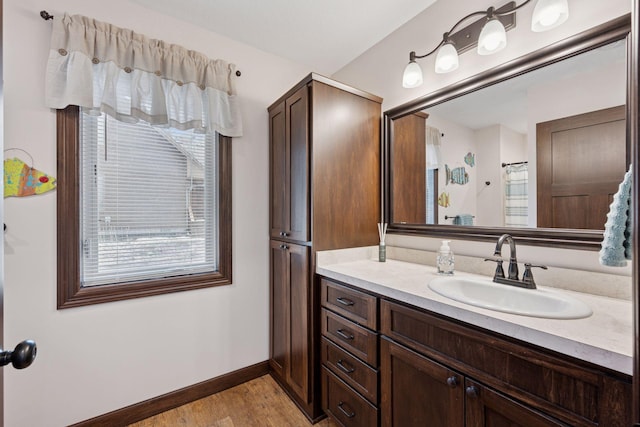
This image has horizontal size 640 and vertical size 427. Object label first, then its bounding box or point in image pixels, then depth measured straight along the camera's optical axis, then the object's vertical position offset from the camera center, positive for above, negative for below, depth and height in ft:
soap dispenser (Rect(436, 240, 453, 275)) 4.84 -0.85
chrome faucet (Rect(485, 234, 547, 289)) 3.90 -0.89
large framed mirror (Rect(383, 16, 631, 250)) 3.59 +1.09
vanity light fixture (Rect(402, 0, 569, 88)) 3.81 +2.98
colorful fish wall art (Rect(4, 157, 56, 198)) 4.53 +0.61
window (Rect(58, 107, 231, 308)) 4.97 +0.12
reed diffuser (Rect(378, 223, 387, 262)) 6.10 -0.79
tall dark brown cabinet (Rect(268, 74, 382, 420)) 5.49 +0.33
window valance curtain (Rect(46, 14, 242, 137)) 4.79 +2.73
